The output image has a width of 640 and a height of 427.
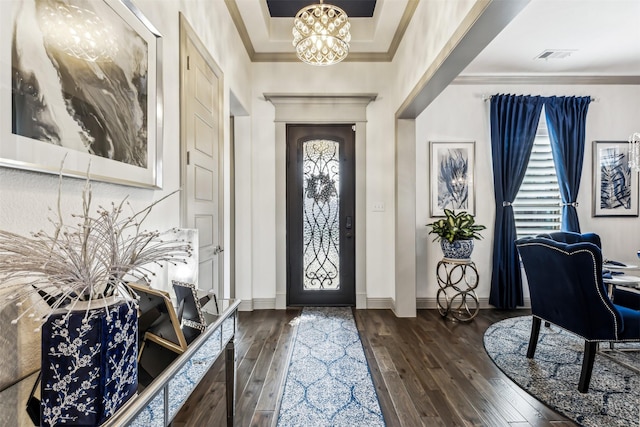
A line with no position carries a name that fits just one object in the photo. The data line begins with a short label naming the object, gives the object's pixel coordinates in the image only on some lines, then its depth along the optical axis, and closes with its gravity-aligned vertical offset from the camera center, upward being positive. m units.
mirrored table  0.70 -0.48
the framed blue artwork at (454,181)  3.96 +0.41
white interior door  1.93 +0.44
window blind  4.00 +0.21
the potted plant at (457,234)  3.42 -0.26
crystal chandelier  2.33 +1.45
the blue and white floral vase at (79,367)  0.64 -0.34
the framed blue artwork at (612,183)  3.97 +0.38
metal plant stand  3.45 -0.96
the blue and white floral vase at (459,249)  3.41 -0.43
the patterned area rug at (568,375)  1.86 -1.25
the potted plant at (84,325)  0.64 -0.25
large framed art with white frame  0.82 +0.43
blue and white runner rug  1.80 -1.24
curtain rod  3.96 +1.52
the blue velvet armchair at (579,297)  1.97 -0.62
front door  3.89 -0.02
